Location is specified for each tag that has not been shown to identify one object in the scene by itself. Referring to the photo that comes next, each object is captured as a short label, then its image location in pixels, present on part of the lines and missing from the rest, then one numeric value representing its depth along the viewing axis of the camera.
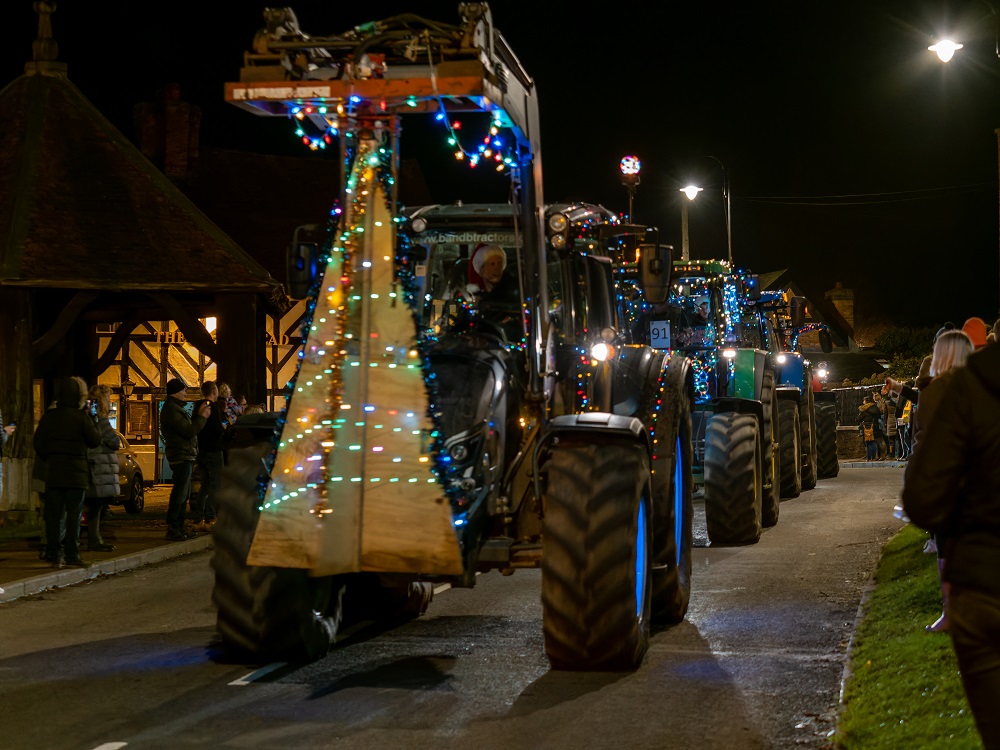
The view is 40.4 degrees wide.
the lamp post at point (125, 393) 28.11
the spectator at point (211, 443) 16.92
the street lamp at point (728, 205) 27.78
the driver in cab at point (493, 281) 9.63
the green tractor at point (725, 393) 14.63
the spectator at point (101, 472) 14.84
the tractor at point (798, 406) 19.69
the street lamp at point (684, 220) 30.98
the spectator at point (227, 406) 17.66
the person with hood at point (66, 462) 13.59
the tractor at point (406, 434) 7.74
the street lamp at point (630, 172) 21.45
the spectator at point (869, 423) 32.47
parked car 20.81
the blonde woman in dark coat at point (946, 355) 8.43
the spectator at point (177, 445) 16.28
